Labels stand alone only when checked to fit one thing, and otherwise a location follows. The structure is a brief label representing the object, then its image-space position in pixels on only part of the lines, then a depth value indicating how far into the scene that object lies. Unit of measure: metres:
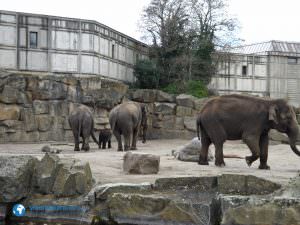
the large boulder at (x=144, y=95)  29.81
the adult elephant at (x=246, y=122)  12.48
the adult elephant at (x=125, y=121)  19.88
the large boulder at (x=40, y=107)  25.84
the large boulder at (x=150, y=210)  8.27
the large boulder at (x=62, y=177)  9.21
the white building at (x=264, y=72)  48.22
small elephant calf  21.41
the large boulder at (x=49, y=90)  26.03
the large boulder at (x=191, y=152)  14.13
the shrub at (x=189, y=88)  36.41
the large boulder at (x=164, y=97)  29.25
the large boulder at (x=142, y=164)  10.70
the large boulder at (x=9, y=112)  24.83
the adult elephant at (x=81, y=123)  19.70
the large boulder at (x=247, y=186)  8.66
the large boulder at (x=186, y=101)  28.55
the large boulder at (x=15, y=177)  9.28
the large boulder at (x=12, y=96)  24.97
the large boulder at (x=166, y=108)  28.94
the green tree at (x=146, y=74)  38.50
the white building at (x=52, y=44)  33.75
